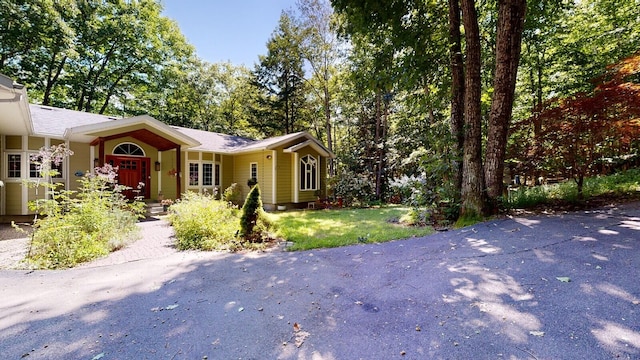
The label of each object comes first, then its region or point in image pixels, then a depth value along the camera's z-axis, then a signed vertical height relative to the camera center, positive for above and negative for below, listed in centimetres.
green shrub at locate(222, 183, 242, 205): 1286 -74
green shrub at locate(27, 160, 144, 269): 484 -99
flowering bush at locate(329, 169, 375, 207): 1427 -50
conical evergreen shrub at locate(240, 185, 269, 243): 619 -90
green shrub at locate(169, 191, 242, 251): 582 -109
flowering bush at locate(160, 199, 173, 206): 1026 -83
